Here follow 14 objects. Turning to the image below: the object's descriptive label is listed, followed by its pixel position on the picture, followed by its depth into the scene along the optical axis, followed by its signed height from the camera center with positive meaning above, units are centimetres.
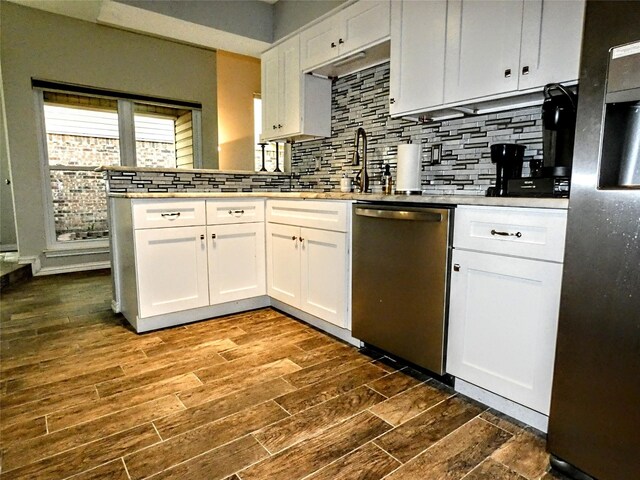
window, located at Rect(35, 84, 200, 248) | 428 +47
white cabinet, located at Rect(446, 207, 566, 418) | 139 -44
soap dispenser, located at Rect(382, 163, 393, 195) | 245 +5
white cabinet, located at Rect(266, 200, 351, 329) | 228 -46
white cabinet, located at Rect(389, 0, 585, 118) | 157 +63
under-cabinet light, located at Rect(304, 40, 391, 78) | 245 +86
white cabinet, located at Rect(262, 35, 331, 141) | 300 +71
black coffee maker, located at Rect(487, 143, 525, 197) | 178 +12
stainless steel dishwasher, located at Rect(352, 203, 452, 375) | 173 -45
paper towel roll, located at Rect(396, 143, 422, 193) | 220 +11
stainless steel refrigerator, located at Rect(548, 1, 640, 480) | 107 -22
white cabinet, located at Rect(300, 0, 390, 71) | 228 +100
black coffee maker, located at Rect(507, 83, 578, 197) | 144 +16
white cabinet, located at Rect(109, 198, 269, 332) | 244 -48
